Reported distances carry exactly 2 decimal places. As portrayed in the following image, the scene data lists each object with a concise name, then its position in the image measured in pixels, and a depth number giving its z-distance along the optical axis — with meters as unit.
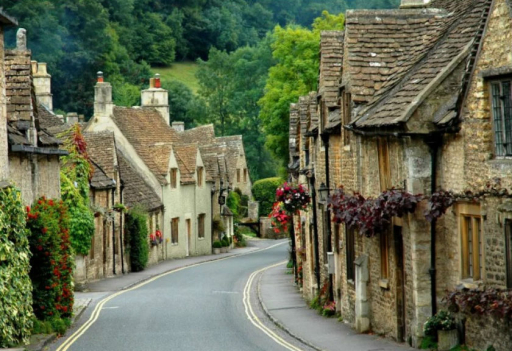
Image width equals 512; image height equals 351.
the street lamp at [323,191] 27.10
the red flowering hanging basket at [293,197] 31.98
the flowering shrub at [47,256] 24.23
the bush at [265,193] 87.44
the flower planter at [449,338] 18.31
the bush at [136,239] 48.84
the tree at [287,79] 63.31
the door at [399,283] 21.11
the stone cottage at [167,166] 56.66
